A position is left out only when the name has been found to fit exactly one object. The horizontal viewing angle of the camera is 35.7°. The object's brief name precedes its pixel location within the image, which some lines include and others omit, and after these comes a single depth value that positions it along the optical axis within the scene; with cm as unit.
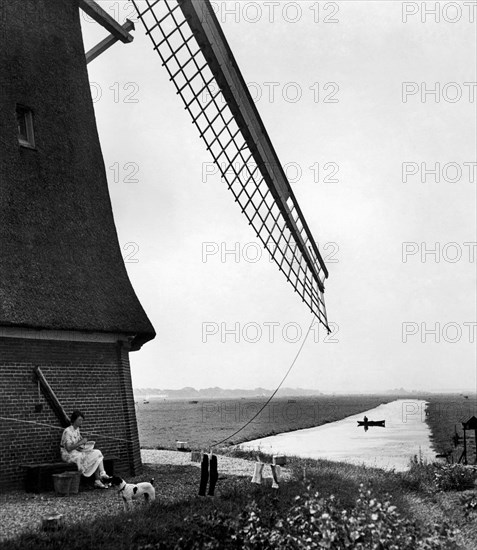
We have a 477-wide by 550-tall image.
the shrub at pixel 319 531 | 748
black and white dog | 1008
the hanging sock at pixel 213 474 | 1102
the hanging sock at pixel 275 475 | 1186
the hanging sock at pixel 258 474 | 1219
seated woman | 1170
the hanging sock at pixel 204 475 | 1108
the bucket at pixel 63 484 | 1111
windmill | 1159
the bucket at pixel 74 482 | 1120
